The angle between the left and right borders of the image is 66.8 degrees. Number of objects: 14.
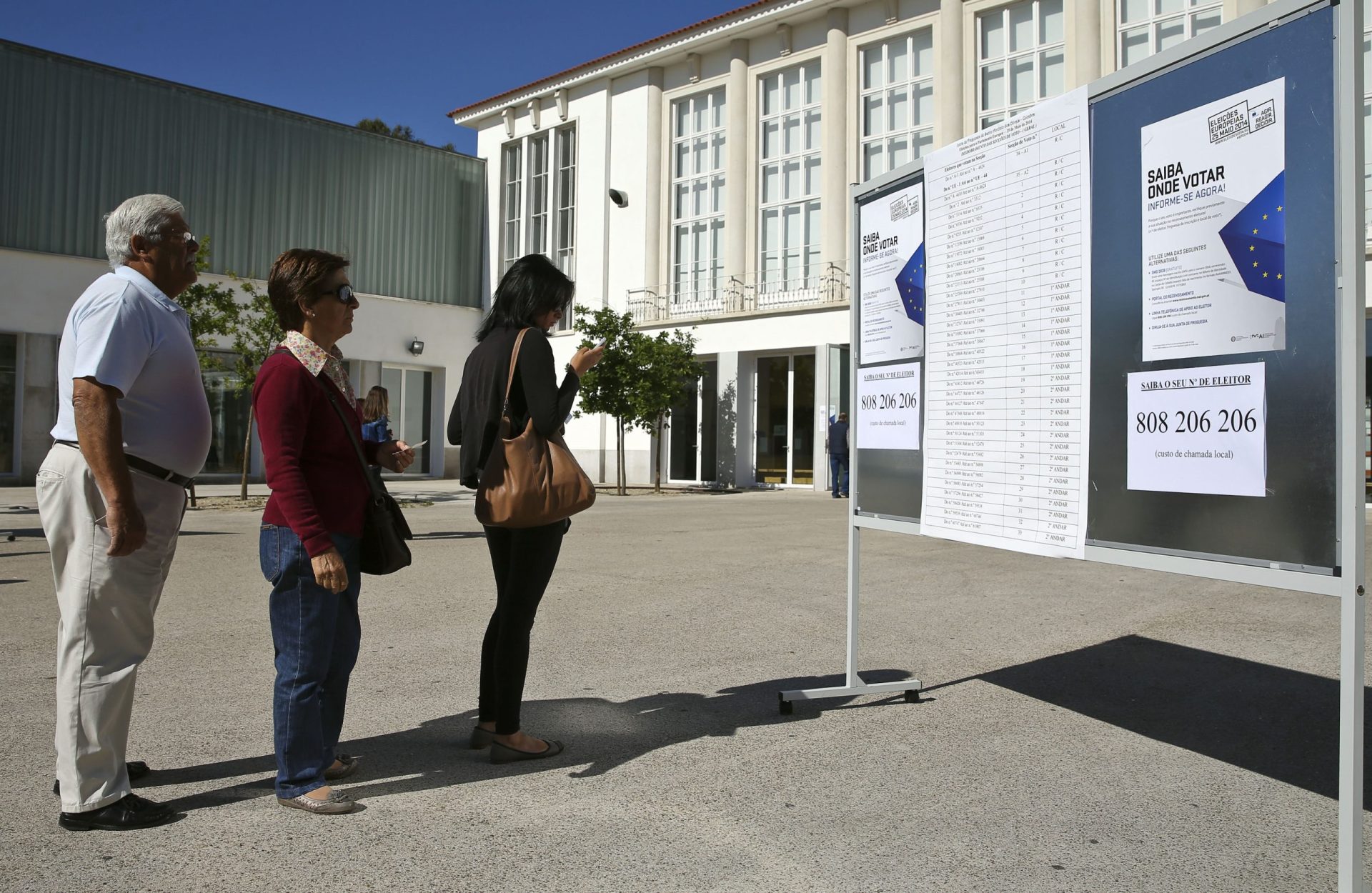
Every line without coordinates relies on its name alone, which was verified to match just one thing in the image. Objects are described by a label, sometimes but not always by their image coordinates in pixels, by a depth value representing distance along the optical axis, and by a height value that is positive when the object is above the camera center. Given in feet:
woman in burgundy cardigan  10.32 -0.74
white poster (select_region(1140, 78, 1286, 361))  9.48 +2.16
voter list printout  12.10 +1.50
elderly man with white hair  9.91 -0.62
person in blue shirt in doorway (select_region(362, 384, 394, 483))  30.83 +1.03
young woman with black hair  12.35 +0.37
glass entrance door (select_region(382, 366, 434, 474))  98.17 +4.58
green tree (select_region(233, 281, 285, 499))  58.59 +6.45
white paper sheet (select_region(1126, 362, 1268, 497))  9.61 +0.22
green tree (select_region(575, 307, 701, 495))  76.18 +5.57
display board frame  8.55 +0.21
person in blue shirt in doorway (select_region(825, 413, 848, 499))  74.13 -0.16
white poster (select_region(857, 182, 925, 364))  15.53 +2.75
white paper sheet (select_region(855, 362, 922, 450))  15.65 +0.69
